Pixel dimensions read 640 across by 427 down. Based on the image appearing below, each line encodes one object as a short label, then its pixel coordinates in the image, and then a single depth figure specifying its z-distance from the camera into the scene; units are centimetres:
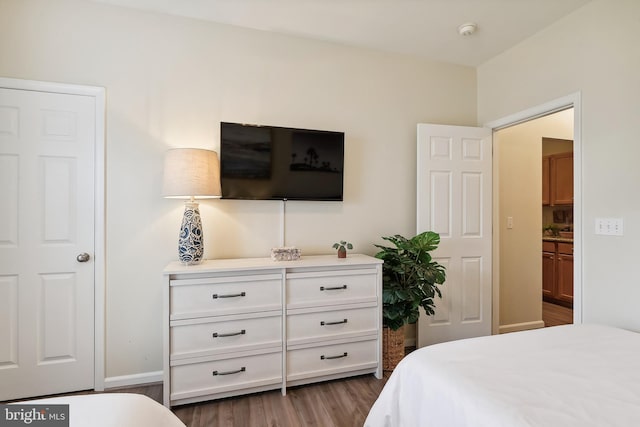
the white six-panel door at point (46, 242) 208
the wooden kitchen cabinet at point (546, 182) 489
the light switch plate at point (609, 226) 199
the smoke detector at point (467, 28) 243
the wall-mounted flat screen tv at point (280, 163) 239
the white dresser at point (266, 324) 200
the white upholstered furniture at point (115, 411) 79
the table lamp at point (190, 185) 205
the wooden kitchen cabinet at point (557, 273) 424
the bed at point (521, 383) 94
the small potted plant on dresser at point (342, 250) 248
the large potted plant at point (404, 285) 245
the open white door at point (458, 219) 288
